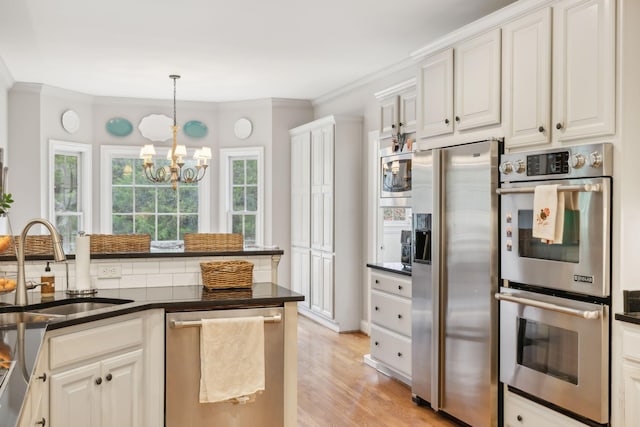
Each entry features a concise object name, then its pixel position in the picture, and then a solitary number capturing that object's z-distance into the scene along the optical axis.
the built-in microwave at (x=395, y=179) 4.54
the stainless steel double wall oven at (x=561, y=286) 2.68
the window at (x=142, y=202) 7.51
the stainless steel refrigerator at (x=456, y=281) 3.34
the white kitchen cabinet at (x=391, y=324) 4.29
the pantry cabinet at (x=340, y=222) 6.21
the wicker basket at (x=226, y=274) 3.14
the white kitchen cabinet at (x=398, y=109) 4.60
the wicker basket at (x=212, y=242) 3.40
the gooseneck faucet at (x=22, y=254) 2.64
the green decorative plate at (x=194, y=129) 7.77
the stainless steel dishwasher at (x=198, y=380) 2.85
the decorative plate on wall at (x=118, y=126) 7.46
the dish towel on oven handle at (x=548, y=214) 2.79
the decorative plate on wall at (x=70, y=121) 7.00
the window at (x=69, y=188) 6.98
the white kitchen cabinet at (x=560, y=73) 2.67
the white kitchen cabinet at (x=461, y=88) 3.36
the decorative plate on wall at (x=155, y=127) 7.60
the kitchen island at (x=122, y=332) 2.24
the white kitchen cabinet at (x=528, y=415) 2.92
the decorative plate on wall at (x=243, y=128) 7.71
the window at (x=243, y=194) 7.70
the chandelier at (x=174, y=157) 5.65
